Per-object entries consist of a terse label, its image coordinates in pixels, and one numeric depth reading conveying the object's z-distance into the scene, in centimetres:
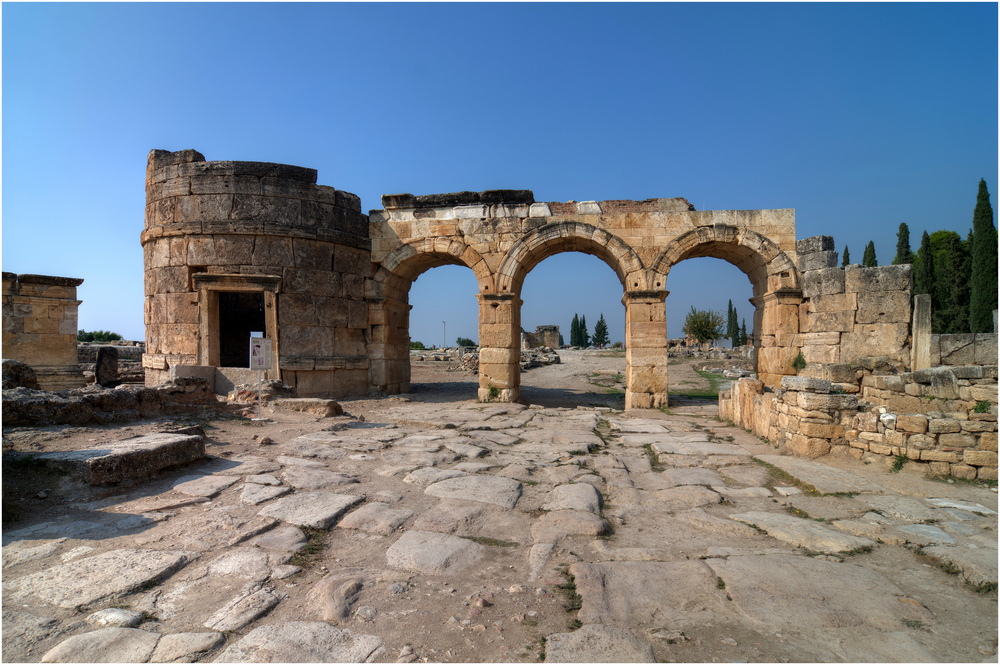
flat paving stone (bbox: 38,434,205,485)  348
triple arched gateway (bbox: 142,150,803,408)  979
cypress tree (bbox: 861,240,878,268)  3192
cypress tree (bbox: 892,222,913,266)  2761
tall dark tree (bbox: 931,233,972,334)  2283
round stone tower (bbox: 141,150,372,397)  977
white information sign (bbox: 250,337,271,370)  705
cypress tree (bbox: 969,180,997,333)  2067
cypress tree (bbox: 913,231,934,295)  2512
